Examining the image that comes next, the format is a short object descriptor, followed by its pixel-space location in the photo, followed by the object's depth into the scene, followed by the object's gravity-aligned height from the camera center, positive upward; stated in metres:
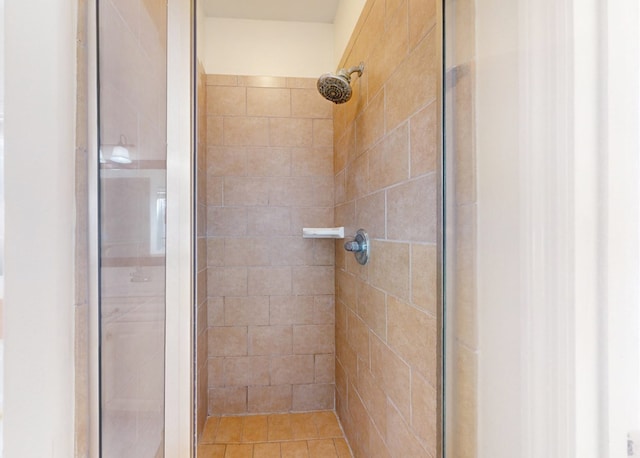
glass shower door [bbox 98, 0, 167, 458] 0.51 +0.01
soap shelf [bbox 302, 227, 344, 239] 1.92 -0.02
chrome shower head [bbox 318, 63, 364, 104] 1.60 +0.69
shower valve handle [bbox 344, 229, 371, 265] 1.45 -0.08
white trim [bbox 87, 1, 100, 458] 0.46 -0.01
